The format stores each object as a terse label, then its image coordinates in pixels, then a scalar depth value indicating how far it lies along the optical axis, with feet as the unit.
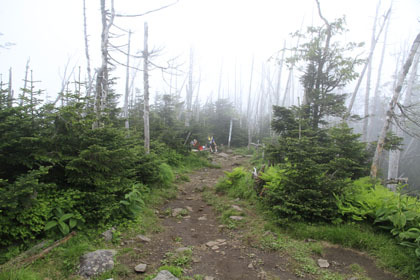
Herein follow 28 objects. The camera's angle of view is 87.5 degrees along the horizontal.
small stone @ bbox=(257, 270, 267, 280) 10.54
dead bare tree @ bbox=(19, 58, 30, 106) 60.25
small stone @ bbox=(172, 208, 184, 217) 18.94
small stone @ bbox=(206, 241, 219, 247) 13.85
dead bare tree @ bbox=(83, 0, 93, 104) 49.83
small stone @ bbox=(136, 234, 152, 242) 13.83
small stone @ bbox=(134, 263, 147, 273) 10.57
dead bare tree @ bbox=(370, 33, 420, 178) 19.34
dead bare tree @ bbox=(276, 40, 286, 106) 76.95
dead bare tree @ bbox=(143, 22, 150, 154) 29.25
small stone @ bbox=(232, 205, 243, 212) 18.78
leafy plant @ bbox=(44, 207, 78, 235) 11.39
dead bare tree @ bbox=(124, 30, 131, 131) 53.28
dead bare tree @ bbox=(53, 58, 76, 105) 71.51
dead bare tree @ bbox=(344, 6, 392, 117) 45.84
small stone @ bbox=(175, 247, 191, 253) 12.76
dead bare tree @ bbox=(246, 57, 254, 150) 63.81
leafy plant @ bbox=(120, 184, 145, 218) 15.46
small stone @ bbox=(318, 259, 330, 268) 11.26
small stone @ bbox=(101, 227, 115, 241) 12.89
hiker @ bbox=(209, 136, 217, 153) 57.04
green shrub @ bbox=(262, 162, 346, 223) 14.58
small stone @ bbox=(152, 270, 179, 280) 9.59
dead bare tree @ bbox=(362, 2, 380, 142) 49.01
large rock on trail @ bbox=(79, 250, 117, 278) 9.90
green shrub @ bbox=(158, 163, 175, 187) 24.29
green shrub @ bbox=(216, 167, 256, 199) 22.36
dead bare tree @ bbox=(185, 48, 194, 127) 78.75
